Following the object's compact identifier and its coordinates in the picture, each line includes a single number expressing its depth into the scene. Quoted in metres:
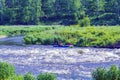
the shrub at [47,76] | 42.77
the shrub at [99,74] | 47.13
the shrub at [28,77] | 42.81
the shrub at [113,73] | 46.12
